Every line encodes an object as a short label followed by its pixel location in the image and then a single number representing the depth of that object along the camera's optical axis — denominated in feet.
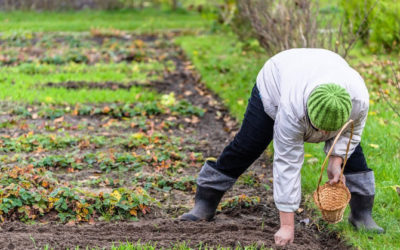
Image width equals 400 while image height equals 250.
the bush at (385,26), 67.82
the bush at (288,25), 44.94
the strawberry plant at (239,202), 31.37
